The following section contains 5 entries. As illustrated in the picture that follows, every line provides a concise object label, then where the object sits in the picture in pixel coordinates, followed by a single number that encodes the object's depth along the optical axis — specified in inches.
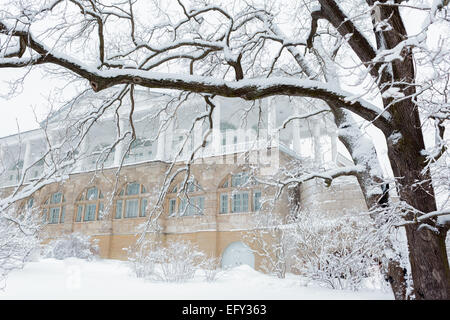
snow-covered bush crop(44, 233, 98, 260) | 899.4
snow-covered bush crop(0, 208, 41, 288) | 345.5
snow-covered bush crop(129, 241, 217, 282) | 509.7
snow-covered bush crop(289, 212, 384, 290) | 424.2
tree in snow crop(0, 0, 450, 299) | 148.9
